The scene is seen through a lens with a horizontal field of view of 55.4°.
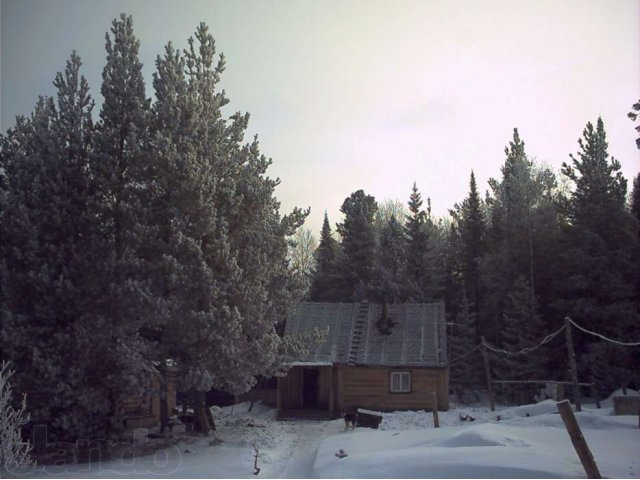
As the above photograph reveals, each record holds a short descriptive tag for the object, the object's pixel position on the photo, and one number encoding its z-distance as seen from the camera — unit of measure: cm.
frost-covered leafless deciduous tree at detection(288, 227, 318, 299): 6346
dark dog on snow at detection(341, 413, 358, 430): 2400
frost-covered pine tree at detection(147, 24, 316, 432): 1856
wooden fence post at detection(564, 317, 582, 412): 2248
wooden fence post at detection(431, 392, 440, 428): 2172
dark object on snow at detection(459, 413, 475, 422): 2551
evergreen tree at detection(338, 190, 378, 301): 4659
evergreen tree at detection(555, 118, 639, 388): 3142
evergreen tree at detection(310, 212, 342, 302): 4737
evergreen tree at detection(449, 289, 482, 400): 3684
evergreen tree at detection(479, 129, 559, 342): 3816
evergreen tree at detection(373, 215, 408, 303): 4231
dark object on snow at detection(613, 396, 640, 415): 2050
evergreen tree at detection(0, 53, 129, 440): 1789
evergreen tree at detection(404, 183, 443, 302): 4333
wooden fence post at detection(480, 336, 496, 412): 2724
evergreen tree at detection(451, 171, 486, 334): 4306
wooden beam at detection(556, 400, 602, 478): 1075
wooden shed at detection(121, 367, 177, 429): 1898
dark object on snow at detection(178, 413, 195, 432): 2291
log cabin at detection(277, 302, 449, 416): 2952
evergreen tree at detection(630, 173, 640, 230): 3608
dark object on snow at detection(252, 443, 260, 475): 1620
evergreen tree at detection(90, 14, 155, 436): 1811
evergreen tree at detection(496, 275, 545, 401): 3359
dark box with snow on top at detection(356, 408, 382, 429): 2419
